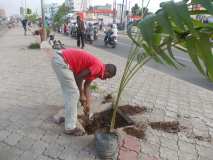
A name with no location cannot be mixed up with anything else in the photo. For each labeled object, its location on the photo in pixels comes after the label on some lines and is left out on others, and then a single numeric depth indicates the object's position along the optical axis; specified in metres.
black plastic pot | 1.87
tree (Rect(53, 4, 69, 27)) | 14.68
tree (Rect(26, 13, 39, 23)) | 32.68
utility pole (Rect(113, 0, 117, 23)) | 30.41
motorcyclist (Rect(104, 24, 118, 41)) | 10.35
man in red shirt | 2.13
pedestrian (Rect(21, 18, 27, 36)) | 17.17
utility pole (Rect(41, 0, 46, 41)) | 8.75
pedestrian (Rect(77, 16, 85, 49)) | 8.71
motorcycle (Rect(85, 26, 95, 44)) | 11.82
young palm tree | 0.98
